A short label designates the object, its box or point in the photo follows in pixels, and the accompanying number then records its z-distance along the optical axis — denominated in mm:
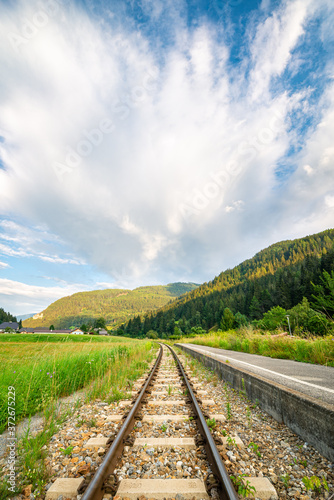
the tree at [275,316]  35703
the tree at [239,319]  54250
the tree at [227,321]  52578
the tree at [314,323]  7859
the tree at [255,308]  69812
